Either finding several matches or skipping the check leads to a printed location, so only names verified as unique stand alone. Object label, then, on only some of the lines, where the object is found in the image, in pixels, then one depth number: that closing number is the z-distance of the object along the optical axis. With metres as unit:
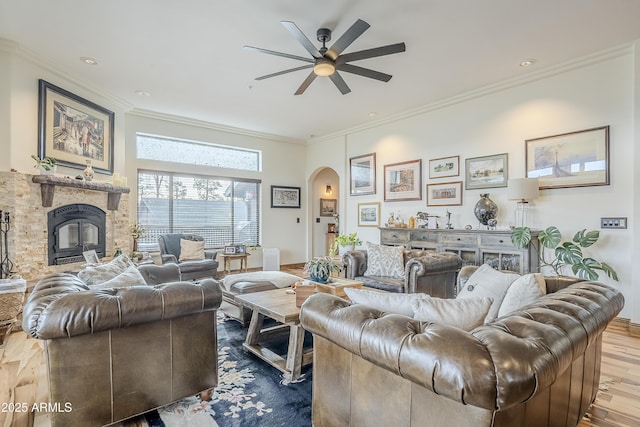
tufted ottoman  3.53
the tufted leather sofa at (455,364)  0.97
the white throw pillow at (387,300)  1.54
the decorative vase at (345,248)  6.15
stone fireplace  3.62
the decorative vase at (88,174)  4.52
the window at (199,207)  5.95
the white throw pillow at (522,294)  1.73
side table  6.29
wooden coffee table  2.43
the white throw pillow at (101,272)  2.23
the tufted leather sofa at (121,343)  1.61
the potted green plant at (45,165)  3.84
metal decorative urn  4.43
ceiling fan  2.62
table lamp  3.94
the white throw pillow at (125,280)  2.06
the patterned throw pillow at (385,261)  4.24
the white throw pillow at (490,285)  1.93
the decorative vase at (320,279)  3.39
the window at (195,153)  5.96
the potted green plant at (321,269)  3.35
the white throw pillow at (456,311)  1.39
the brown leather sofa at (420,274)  3.75
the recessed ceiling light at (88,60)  3.83
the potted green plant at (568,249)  3.55
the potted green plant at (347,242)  6.18
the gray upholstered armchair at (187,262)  4.78
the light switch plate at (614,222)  3.55
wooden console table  3.96
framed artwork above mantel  4.02
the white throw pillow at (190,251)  5.52
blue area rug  1.90
